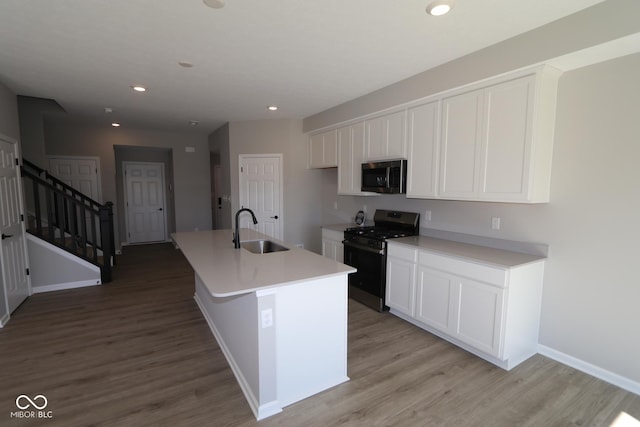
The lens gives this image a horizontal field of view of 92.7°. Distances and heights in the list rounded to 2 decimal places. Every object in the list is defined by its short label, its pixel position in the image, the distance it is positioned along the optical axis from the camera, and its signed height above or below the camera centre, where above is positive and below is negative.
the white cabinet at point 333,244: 4.18 -0.81
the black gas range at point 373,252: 3.48 -0.77
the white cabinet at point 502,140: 2.37 +0.41
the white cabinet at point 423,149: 3.07 +0.40
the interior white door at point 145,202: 7.34 -0.42
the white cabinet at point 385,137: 3.44 +0.60
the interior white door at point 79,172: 5.84 +0.23
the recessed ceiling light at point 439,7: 1.88 +1.14
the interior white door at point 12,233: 3.29 -0.57
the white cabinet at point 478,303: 2.42 -1.00
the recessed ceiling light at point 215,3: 1.87 +1.13
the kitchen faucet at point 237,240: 2.93 -0.52
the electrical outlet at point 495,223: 2.95 -0.33
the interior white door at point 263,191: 5.31 -0.09
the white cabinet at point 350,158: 4.08 +0.40
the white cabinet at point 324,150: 4.58 +0.59
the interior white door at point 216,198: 7.34 -0.31
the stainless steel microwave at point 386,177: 3.42 +0.13
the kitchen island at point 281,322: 1.95 -0.95
